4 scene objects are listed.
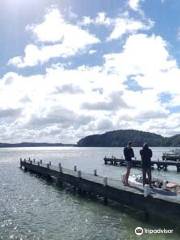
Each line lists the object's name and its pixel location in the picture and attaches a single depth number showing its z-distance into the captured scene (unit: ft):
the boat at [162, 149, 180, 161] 121.44
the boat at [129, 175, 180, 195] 38.39
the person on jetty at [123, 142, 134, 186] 39.95
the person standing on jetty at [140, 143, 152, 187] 38.06
